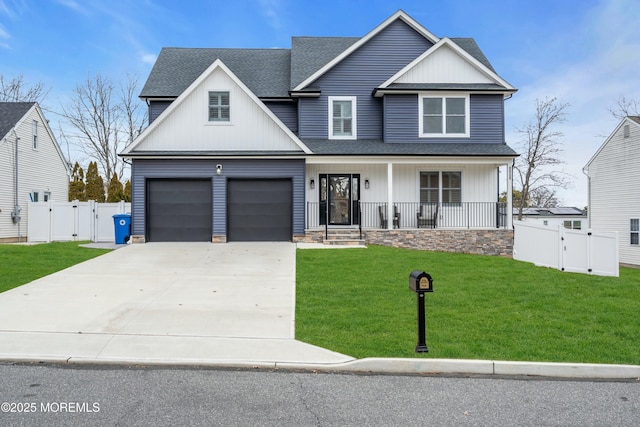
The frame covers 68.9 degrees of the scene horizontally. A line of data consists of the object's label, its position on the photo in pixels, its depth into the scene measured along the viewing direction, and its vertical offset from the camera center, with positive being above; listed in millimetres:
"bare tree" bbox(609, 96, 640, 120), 35578 +8548
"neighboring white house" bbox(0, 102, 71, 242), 22562 +2893
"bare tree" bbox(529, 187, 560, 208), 53312 +2066
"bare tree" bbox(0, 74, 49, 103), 36250 +10178
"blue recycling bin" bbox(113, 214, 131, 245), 16672 -332
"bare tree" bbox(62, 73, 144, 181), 36938 +8400
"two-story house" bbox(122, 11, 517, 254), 16641 +2573
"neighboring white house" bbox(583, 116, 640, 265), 24062 +1699
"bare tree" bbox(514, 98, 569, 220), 33719 +5698
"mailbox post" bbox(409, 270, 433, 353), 5699 -907
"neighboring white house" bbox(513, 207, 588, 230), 38906 +164
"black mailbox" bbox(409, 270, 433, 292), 5777 -796
